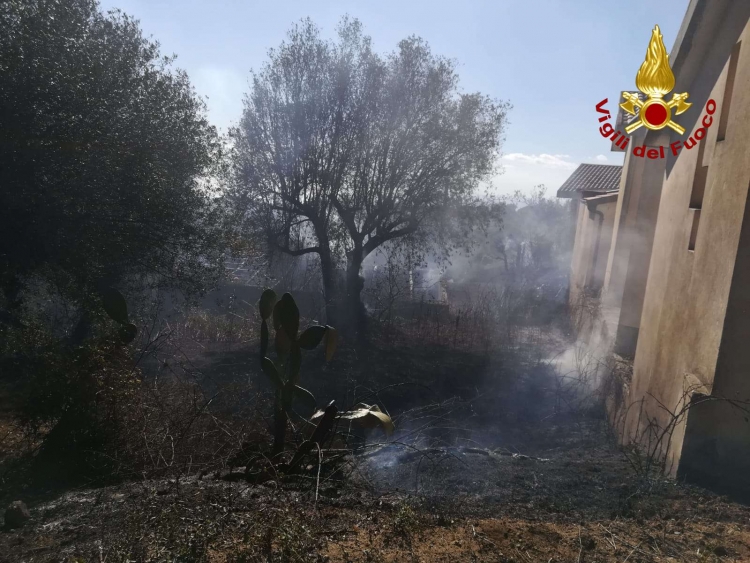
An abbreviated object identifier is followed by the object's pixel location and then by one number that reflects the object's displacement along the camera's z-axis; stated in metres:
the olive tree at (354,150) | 14.06
